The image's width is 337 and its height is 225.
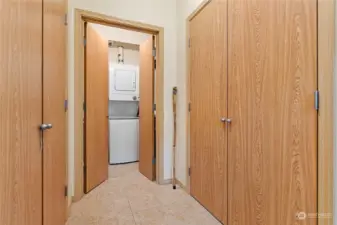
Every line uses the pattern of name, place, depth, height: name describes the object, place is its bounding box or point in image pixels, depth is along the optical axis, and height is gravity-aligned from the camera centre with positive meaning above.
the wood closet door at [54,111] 1.32 -0.02
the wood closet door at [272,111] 1.02 -0.01
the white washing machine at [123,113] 3.78 -0.10
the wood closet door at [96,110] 2.48 -0.02
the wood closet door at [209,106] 1.76 +0.03
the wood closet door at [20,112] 0.84 -0.02
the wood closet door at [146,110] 2.91 -0.02
